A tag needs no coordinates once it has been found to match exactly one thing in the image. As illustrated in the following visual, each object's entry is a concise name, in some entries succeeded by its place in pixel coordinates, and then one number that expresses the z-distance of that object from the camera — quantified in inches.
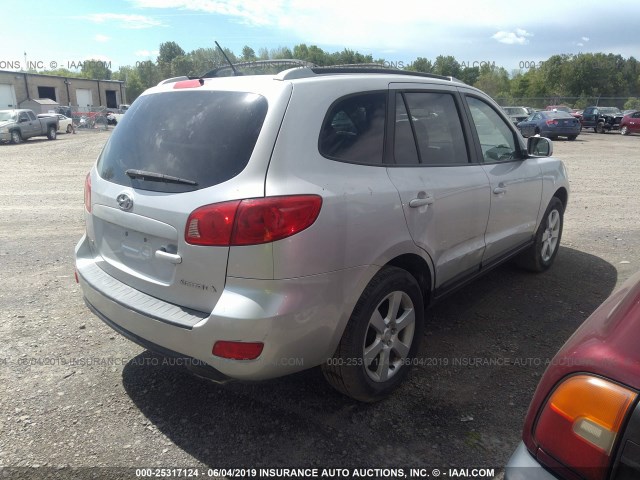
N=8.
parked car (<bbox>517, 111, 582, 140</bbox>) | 1008.9
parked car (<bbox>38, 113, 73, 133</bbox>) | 1308.6
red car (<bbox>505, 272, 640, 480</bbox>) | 48.5
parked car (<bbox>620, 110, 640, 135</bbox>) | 1166.3
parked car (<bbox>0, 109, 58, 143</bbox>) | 993.0
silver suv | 92.4
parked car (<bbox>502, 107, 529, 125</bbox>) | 1200.2
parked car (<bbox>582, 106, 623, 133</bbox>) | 1278.3
